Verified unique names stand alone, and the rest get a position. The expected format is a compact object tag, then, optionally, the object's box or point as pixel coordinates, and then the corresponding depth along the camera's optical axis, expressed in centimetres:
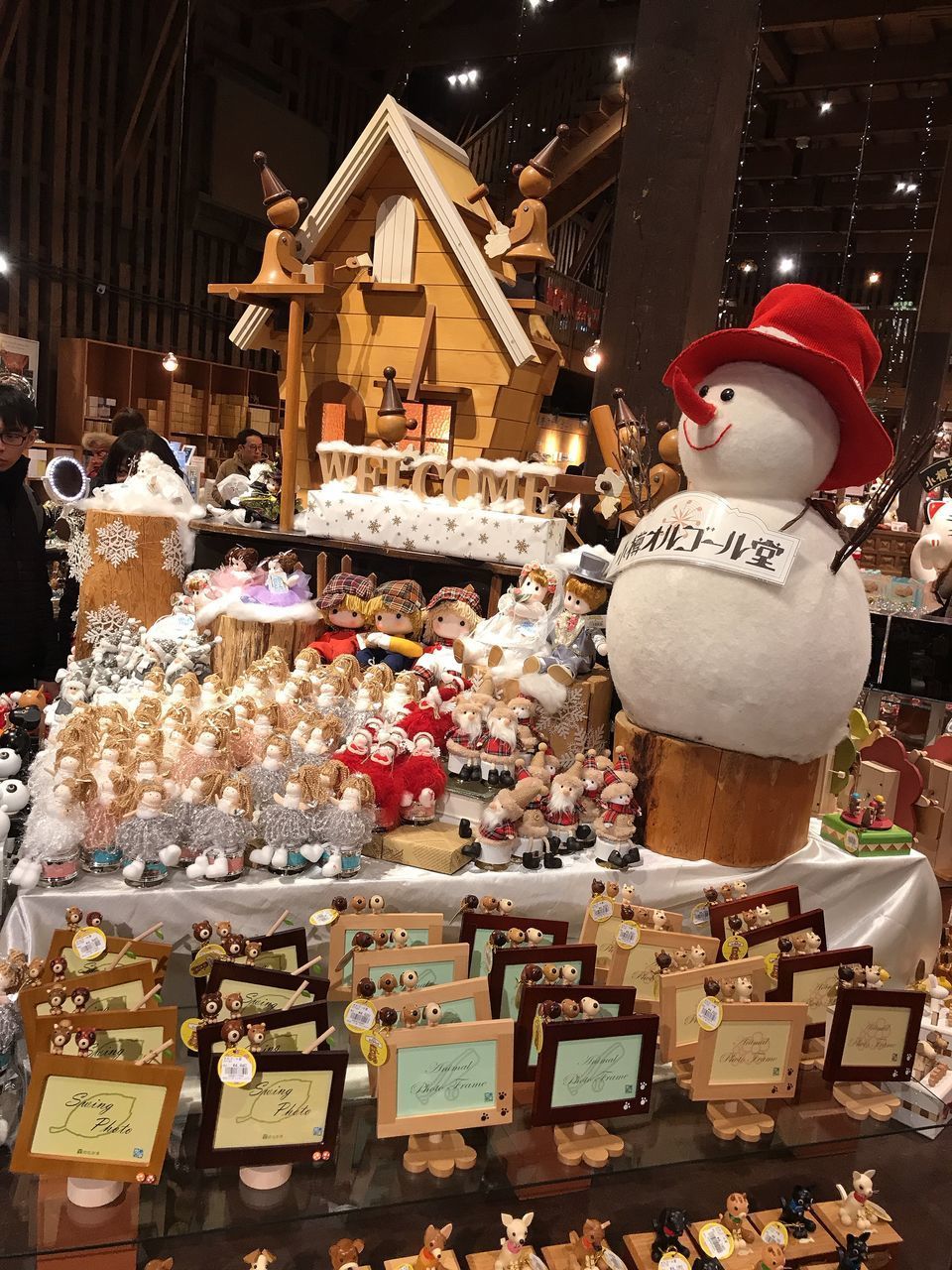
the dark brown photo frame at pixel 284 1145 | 115
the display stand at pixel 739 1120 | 146
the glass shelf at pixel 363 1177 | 116
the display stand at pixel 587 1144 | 135
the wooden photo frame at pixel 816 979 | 156
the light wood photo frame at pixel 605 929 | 162
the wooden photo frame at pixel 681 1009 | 146
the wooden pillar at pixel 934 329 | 676
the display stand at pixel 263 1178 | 123
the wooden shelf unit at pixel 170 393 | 726
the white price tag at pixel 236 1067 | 114
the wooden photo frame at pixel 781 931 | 165
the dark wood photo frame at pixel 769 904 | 170
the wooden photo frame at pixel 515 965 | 144
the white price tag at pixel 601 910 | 161
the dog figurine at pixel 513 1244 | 125
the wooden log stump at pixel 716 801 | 188
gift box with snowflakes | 252
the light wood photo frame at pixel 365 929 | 147
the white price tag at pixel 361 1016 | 126
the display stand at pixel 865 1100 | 154
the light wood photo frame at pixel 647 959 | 155
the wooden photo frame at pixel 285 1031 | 116
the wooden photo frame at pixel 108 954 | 134
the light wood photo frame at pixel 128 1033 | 119
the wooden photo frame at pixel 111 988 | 122
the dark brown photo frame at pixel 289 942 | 142
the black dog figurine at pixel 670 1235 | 133
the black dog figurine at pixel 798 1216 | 142
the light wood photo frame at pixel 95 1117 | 109
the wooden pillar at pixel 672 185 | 289
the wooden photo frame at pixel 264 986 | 131
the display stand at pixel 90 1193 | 117
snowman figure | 172
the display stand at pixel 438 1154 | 130
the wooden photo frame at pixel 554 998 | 136
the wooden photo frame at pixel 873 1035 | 153
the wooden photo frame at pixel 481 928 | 152
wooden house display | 310
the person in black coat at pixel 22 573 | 224
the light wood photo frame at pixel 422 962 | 139
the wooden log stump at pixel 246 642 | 243
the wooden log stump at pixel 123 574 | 261
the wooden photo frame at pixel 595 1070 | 129
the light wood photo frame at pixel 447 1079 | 126
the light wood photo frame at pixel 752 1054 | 141
